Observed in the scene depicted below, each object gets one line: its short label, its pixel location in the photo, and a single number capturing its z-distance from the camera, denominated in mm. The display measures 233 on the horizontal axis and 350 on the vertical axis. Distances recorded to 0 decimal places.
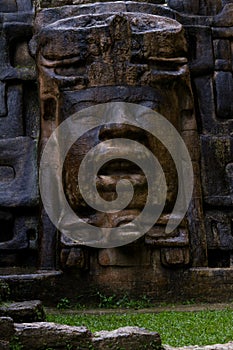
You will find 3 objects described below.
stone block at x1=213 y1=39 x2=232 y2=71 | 8695
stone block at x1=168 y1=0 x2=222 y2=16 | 9031
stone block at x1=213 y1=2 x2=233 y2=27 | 8875
